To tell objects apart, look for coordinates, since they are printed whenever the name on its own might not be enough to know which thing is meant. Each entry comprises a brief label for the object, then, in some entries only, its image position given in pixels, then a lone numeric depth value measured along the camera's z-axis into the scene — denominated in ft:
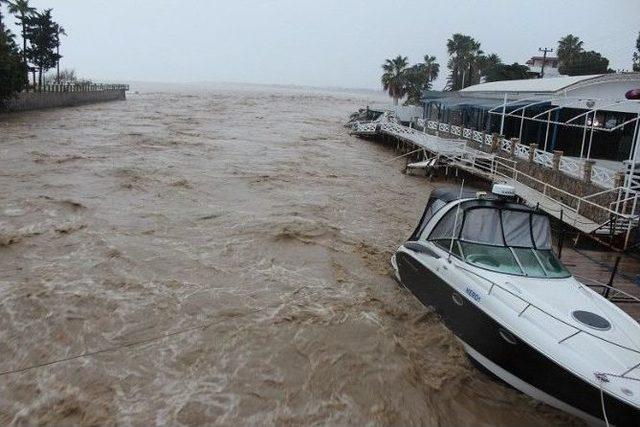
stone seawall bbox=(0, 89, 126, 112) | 147.13
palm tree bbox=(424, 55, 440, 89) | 228.02
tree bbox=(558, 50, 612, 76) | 201.87
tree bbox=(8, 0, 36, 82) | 186.80
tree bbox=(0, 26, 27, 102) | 127.54
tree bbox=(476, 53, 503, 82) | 227.61
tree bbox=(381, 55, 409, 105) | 221.46
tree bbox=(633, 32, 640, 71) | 198.13
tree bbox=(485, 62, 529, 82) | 176.14
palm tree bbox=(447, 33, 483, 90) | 231.09
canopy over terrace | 70.03
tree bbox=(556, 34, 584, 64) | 225.56
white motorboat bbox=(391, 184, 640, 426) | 18.95
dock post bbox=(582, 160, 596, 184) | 49.69
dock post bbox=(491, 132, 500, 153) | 75.82
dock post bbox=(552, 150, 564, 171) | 56.29
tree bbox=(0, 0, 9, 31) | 147.75
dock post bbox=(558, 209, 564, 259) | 35.24
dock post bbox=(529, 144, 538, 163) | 62.75
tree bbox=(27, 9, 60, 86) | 189.16
